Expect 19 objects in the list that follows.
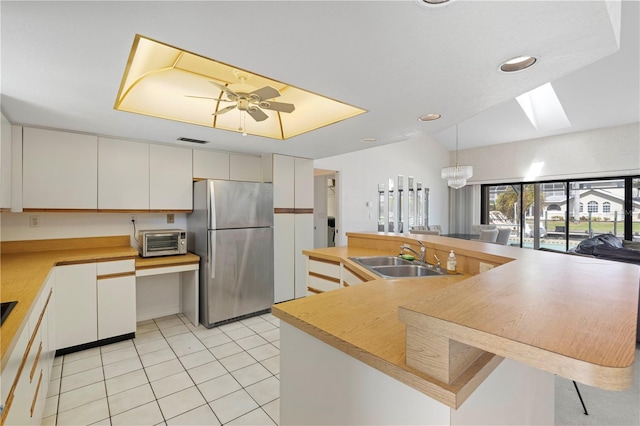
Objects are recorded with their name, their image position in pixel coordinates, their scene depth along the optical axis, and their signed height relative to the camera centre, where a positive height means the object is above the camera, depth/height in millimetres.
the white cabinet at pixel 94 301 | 2717 -896
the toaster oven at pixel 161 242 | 3355 -381
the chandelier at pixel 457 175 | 5590 +694
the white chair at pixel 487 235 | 5344 -442
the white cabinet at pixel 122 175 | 3145 +387
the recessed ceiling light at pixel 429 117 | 2471 +799
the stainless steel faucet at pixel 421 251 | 2584 -363
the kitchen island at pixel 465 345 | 615 -429
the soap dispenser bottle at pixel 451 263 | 2180 -392
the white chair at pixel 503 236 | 5648 -486
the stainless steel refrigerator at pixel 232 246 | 3430 -449
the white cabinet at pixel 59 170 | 2777 +391
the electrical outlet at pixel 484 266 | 1934 -370
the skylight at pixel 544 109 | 5723 +2045
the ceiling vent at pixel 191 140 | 3299 +794
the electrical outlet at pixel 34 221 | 3013 -119
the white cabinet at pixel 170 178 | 3443 +382
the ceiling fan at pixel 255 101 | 2168 +849
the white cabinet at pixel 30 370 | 1164 -798
